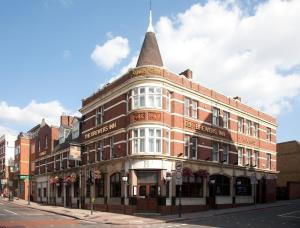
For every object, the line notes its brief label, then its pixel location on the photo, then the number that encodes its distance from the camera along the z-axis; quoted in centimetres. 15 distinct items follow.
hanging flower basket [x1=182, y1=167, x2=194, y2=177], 2246
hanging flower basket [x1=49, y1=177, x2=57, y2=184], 3260
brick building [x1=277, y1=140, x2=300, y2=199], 3758
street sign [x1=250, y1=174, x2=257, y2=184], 2382
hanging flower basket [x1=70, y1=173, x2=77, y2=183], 2870
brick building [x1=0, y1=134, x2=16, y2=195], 5656
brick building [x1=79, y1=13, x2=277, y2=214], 2149
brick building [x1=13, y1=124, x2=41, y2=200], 4702
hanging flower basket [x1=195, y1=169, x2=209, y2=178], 2362
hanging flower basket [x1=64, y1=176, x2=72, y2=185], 2926
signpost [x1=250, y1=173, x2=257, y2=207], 2382
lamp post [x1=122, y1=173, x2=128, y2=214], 2210
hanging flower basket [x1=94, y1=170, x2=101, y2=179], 2429
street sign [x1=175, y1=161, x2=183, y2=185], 1938
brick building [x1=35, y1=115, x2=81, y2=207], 2968
